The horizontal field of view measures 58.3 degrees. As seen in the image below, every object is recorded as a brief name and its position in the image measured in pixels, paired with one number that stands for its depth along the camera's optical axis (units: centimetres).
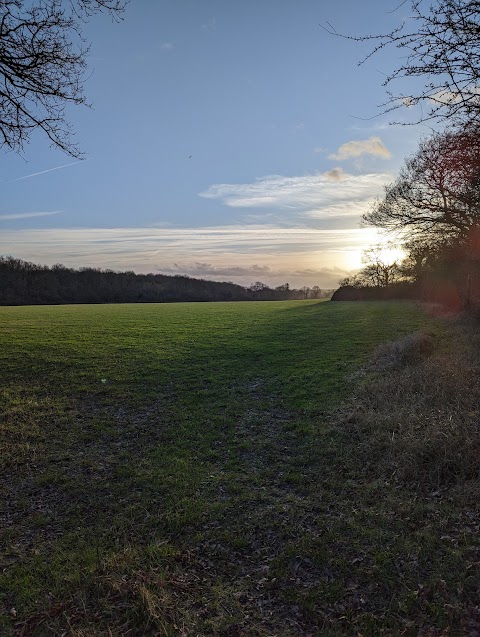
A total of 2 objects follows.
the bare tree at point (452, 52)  480
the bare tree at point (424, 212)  2506
